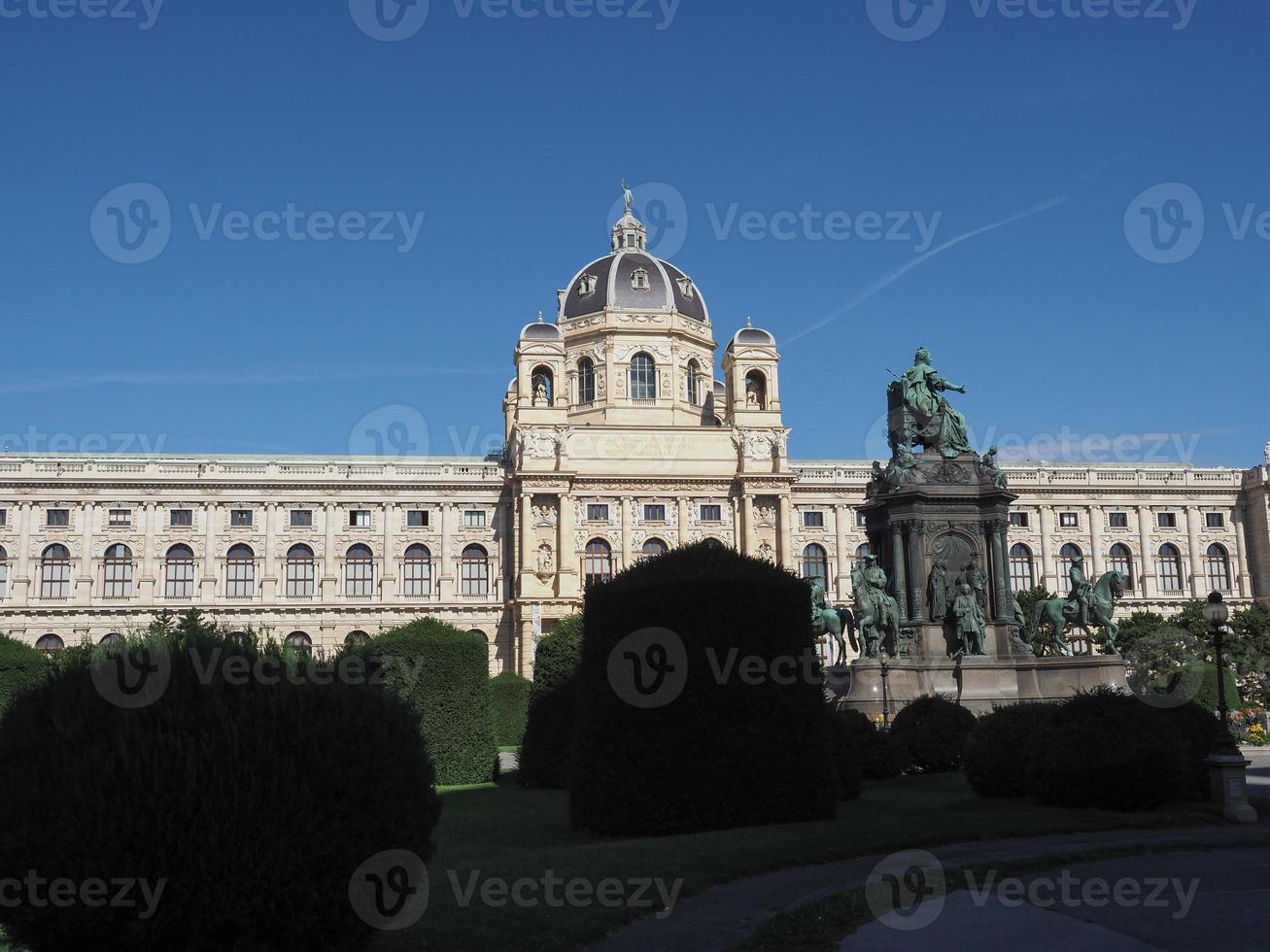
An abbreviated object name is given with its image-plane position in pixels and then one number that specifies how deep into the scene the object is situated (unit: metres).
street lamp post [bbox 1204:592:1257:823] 16.36
